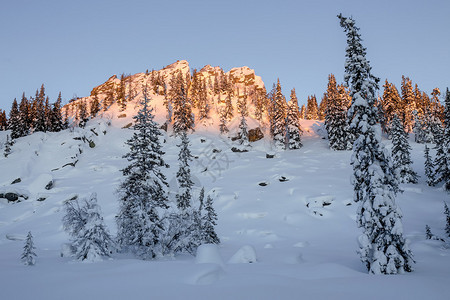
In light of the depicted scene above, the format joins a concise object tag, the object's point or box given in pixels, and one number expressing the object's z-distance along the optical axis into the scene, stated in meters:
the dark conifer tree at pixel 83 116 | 78.19
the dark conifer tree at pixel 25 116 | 70.06
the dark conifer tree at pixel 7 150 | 48.90
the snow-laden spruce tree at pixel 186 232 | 16.19
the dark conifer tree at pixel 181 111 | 72.69
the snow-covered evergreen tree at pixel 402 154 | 33.00
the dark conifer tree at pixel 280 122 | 64.75
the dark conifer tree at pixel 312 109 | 107.06
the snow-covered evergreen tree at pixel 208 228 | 20.27
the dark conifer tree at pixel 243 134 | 66.38
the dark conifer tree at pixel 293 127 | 63.91
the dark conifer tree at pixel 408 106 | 64.73
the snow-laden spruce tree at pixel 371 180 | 11.06
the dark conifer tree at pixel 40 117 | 69.69
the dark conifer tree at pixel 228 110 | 84.53
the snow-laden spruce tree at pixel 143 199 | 15.29
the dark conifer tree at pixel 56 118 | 71.25
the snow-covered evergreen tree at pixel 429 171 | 32.51
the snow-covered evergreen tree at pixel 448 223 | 19.09
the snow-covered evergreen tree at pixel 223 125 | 75.69
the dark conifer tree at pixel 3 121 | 88.12
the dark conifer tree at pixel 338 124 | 56.12
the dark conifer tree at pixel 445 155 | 29.89
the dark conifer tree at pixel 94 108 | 89.97
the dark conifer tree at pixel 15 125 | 68.12
